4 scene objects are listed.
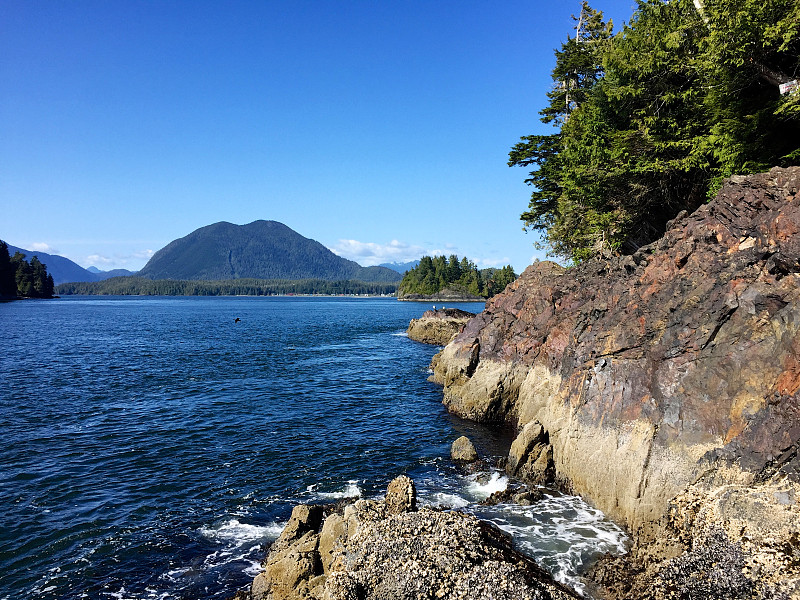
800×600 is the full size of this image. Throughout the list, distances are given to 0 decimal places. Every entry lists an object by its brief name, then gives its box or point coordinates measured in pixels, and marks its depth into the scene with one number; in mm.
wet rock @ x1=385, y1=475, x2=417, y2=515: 14117
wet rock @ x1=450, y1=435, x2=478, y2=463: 22500
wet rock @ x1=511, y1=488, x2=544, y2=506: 17641
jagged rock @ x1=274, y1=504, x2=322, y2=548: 14047
